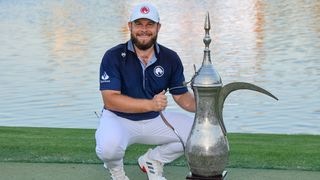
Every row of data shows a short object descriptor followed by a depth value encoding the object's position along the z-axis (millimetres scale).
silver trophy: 4250
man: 5203
